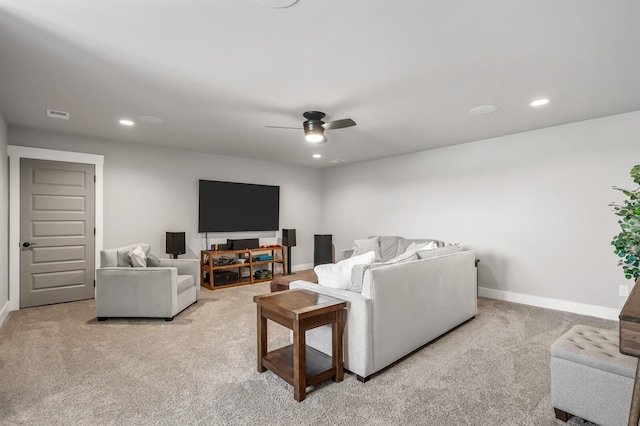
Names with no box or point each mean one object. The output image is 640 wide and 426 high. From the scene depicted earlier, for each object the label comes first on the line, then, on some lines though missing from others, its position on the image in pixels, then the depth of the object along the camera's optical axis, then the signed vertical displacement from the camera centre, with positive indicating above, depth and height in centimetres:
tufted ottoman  179 -94
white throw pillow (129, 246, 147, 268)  402 -52
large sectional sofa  246 -77
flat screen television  602 +14
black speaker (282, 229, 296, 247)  667 -48
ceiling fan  365 +96
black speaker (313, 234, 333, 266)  709 -72
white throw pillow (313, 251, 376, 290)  270 -48
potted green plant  213 -13
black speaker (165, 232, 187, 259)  529 -47
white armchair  382 -89
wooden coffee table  220 -85
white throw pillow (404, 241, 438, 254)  482 -47
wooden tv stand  567 -90
